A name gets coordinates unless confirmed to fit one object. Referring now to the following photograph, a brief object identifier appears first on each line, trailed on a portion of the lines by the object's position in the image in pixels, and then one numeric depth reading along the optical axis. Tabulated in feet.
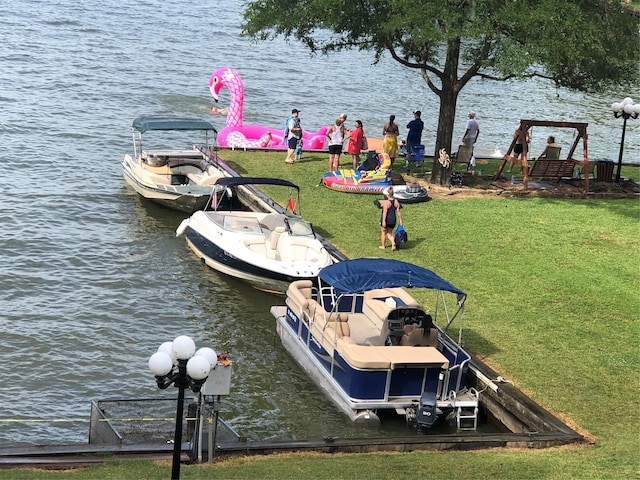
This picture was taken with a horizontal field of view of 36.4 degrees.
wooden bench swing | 94.27
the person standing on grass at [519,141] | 92.99
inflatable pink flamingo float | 114.21
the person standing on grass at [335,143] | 100.42
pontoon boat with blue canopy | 52.44
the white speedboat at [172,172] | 92.84
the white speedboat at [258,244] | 72.43
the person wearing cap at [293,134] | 103.18
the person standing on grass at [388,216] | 76.43
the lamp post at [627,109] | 96.78
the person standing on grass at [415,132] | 101.40
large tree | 82.17
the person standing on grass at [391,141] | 98.94
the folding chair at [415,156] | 100.94
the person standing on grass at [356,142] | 99.76
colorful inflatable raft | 92.99
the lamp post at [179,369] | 36.96
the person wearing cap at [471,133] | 103.30
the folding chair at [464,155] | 102.58
